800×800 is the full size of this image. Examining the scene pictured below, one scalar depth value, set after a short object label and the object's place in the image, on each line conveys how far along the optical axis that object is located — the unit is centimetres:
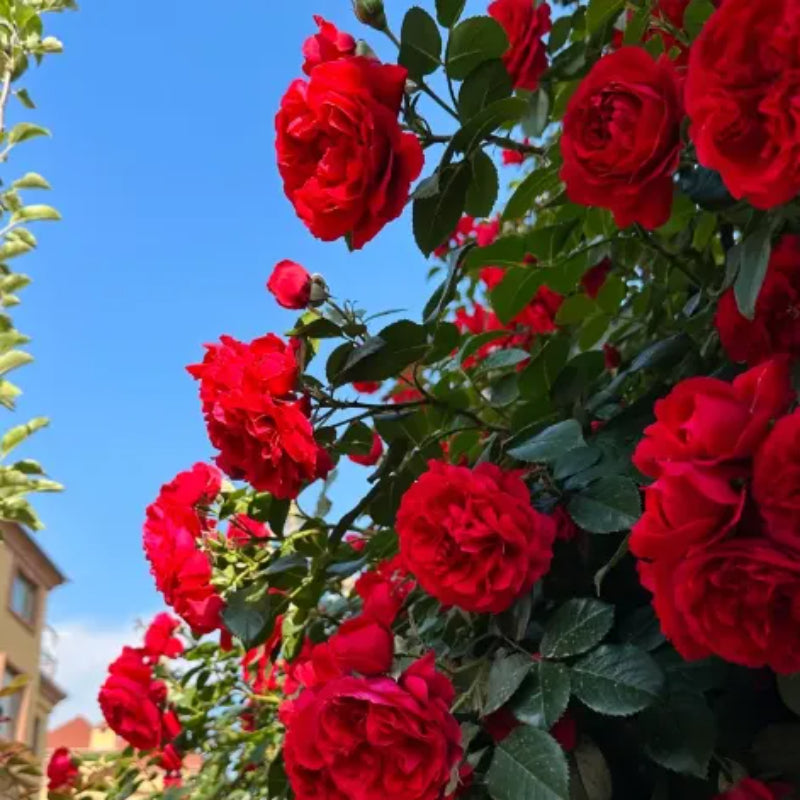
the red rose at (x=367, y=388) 153
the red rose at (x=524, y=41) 118
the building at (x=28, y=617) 1291
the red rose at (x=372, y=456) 136
